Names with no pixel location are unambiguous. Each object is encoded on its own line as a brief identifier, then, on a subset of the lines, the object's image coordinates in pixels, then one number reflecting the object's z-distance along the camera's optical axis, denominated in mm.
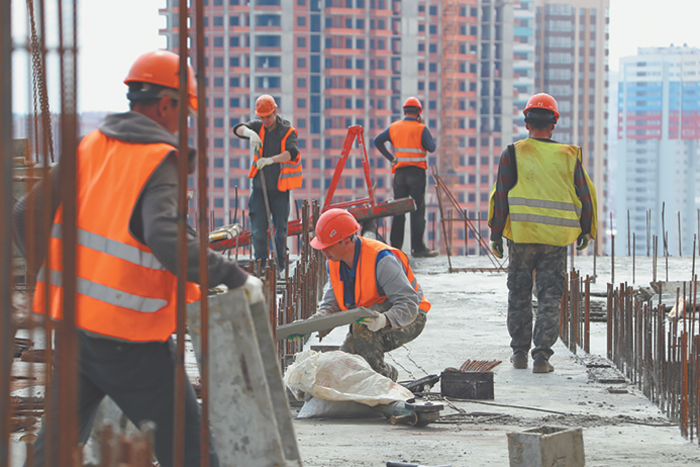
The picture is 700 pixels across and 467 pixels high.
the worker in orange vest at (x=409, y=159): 20937
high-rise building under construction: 178000
